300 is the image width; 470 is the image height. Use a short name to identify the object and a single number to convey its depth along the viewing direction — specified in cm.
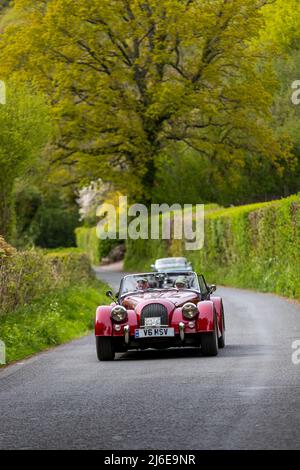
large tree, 5416
